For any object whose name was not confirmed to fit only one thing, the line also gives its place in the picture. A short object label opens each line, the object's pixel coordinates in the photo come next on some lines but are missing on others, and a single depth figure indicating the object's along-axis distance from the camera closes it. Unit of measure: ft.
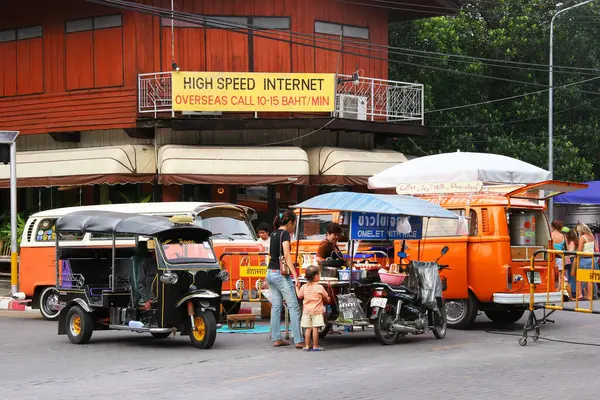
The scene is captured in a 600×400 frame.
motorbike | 46.47
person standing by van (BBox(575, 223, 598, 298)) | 69.70
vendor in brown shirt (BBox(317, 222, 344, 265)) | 48.96
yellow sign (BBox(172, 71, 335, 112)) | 86.99
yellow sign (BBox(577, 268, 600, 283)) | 43.29
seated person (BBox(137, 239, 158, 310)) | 46.88
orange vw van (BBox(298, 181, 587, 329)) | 52.49
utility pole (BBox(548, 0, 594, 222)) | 104.83
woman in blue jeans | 45.47
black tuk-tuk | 45.42
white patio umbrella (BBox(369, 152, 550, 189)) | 61.26
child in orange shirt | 44.34
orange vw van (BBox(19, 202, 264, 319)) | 59.26
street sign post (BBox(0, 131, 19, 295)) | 69.15
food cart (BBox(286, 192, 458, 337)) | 46.16
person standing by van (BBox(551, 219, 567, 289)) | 67.51
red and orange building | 88.99
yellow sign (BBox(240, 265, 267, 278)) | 57.57
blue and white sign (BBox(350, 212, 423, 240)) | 48.57
